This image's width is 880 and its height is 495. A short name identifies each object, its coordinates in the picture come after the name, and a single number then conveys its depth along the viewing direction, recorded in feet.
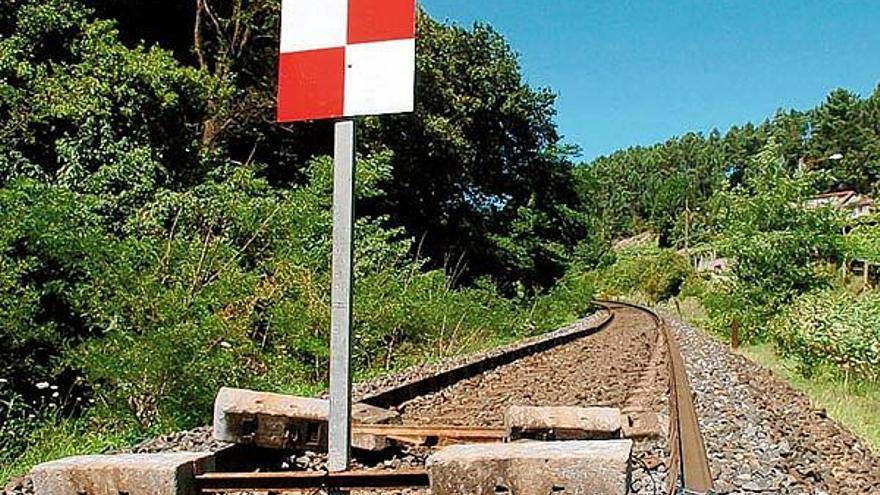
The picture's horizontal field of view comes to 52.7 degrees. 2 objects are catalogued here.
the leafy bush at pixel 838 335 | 28.94
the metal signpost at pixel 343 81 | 6.40
